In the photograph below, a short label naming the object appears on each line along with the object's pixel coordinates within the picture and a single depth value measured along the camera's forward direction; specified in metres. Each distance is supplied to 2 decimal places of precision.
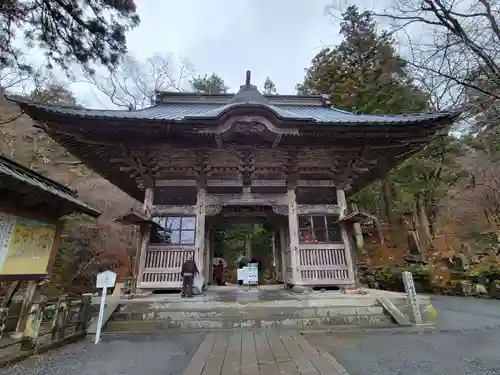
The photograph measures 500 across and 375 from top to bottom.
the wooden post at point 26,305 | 4.48
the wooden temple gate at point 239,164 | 6.85
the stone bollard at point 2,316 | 3.58
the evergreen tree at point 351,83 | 16.12
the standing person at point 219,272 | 14.72
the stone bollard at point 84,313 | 5.20
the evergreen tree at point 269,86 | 30.26
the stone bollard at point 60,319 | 4.57
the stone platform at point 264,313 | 5.49
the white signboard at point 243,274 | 10.80
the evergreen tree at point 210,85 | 28.27
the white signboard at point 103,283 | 4.78
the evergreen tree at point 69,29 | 4.43
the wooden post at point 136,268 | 6.89
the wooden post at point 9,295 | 5.11
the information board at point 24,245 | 3.92
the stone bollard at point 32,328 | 4.05
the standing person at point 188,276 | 6.50
